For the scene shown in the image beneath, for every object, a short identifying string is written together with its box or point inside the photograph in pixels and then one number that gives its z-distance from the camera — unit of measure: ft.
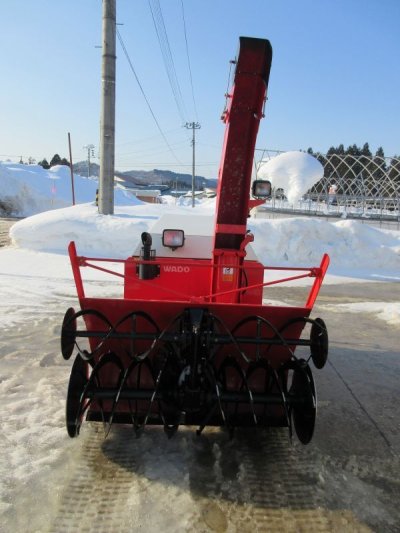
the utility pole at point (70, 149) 58.03
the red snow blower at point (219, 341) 9.91
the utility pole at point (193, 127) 175.01
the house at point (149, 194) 225.56
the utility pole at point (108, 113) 46.44
